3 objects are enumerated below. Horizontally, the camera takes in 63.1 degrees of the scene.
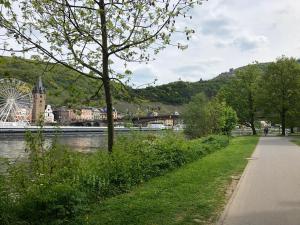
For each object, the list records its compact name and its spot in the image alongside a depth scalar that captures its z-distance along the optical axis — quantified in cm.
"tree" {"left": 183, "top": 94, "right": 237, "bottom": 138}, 2352
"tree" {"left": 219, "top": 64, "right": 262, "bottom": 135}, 3707
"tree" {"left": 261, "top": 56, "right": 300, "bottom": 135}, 3347
